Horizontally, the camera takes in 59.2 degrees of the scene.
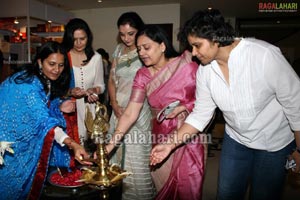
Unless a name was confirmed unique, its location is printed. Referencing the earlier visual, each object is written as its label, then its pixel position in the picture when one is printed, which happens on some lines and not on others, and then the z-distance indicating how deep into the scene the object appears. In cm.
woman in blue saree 133
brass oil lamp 94
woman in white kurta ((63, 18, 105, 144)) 207
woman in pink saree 148
